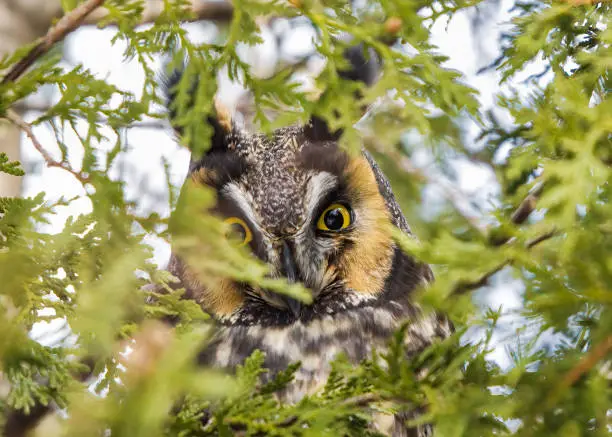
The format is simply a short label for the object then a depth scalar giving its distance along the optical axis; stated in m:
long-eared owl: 3.61
